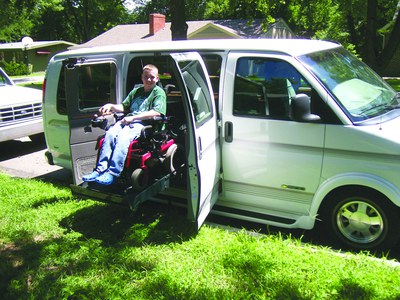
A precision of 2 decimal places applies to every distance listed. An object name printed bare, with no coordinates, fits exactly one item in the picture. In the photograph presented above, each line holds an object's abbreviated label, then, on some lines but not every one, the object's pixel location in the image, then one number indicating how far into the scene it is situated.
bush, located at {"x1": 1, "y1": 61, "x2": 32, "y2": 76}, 38.72
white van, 3.83
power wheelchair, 4.42
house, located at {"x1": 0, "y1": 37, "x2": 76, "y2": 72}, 43.50
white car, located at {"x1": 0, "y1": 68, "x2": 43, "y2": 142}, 8.23
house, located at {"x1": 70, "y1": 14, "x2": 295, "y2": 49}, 26.03
